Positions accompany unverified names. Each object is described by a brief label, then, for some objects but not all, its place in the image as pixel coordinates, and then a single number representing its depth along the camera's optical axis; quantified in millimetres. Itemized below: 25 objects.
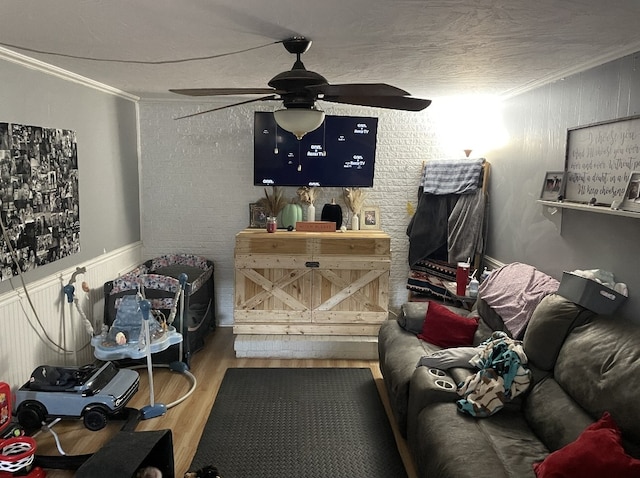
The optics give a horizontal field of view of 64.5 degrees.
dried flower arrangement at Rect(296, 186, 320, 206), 5133
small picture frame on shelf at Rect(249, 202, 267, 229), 5176
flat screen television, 5035
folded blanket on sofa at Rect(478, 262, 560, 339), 3195
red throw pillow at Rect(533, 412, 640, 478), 1891
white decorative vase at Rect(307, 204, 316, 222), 5105
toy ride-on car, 3164
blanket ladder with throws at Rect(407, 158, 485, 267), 4668
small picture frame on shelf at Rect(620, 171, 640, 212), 2515
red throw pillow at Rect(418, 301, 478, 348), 3686
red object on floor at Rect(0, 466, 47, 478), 2643
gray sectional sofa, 2164
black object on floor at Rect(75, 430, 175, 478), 2279
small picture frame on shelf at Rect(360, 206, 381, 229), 5242
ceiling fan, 2326
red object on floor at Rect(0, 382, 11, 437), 2957
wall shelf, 2457
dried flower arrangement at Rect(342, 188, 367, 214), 5156
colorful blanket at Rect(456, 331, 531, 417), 2713
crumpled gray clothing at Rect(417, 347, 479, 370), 3154
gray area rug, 2904
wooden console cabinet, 4535
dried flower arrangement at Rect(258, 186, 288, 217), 5082
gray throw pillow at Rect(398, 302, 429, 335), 3912
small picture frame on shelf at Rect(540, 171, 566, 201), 3342
